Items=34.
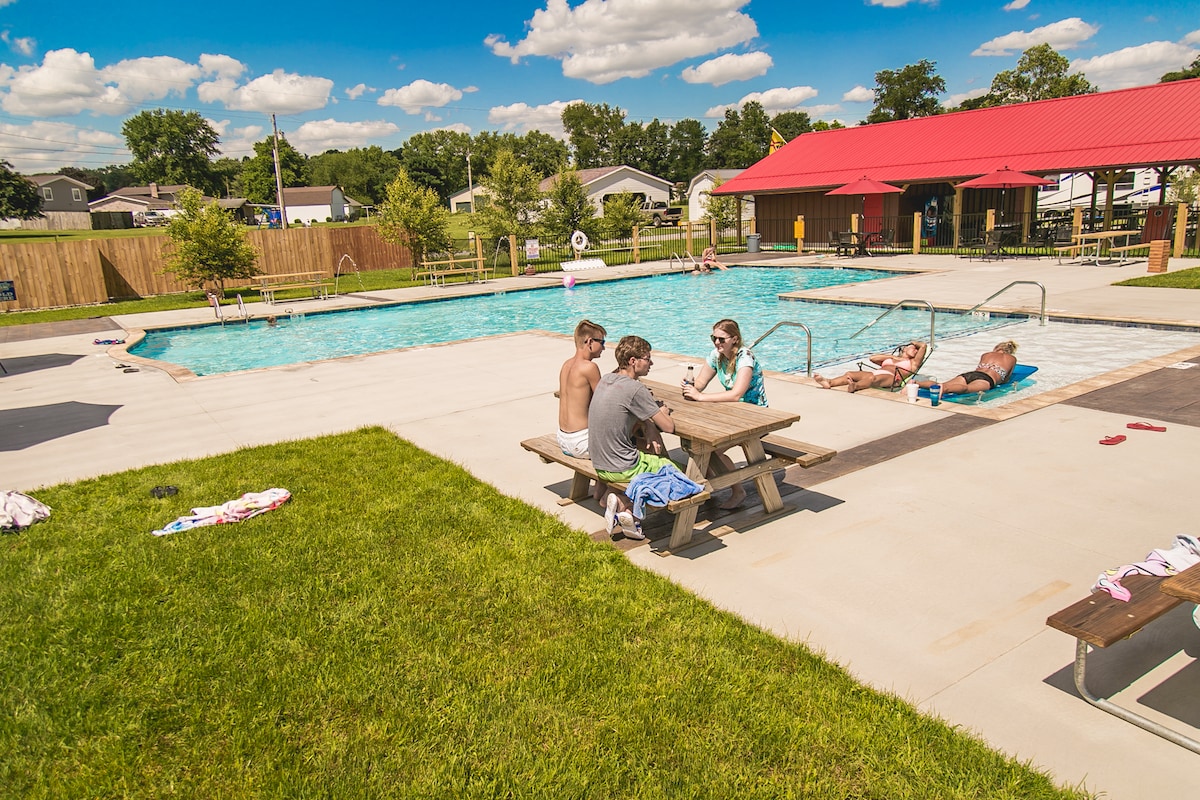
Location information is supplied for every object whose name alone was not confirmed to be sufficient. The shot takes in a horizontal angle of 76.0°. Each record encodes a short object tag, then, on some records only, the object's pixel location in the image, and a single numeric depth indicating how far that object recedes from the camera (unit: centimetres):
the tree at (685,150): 10219
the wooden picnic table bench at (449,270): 2685
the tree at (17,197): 7675
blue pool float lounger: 934
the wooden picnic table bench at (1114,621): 319
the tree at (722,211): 3981
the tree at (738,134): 10544
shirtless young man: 563
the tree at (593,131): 11144
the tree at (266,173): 11344
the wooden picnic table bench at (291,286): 2353
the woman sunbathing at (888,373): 936
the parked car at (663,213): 5566
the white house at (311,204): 9731
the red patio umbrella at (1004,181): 2616
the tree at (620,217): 3597
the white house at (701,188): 5194
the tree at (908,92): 7588
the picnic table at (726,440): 520
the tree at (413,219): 2959
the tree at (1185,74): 6656
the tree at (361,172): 11744
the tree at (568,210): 3278
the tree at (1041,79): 6731
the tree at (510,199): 3288
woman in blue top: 625
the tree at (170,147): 12419
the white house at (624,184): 5962
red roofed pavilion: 2673
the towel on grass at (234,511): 595
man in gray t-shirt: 516
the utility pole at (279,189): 4175
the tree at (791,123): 11364
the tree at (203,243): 2414
